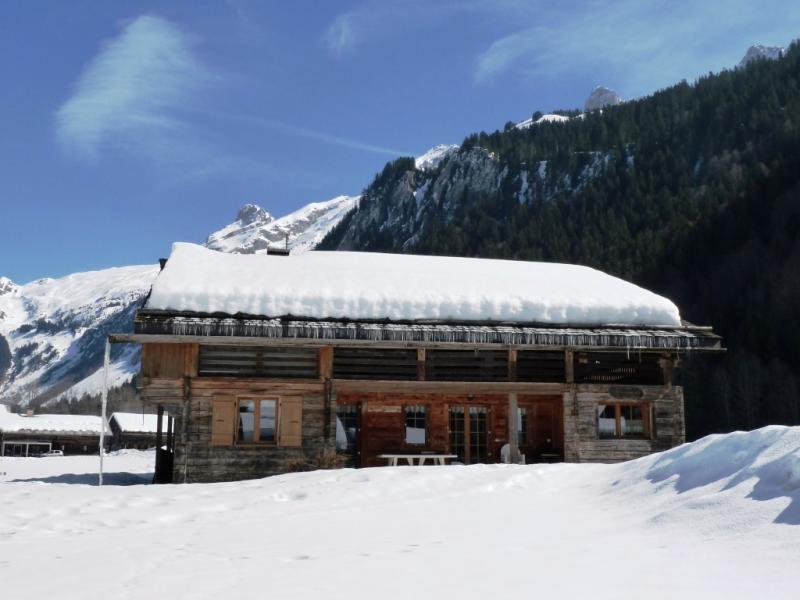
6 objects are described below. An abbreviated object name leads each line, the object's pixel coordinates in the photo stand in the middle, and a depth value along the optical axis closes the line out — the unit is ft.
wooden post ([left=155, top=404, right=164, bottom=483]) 78.34
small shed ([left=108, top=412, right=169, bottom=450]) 277.64
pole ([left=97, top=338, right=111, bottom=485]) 58.98
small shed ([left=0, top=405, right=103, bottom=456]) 244.01
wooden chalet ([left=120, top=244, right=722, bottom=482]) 64.44
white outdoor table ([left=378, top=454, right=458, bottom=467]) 63.96
